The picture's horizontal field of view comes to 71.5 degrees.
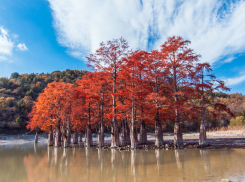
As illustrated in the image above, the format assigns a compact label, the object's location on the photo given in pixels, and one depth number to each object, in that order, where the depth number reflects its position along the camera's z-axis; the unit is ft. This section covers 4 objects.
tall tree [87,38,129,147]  73.56
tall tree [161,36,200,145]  64.28
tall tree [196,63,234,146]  60.90
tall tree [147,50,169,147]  65.98
